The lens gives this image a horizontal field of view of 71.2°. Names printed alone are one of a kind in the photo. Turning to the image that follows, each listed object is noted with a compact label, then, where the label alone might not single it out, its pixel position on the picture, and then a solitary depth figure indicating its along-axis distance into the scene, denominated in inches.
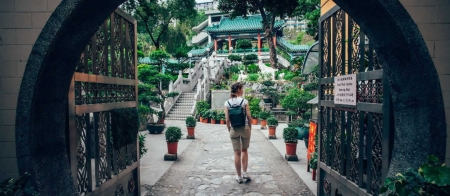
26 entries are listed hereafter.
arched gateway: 94.5
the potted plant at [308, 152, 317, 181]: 204.6
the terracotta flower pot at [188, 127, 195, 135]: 429.3
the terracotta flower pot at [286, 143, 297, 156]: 279.5
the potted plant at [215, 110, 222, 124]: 633.7
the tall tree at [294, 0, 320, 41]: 675.1
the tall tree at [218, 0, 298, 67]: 897.5
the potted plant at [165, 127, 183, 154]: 286.5
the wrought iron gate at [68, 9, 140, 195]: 124.8
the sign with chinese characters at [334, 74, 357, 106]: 128.0
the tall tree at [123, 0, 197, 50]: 1098.1
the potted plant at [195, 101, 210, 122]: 685.3
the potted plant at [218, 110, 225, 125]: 631.2
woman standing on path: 197.0
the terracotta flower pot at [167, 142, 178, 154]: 291.4
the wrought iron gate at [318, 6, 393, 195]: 113.7
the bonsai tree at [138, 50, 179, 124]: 466.9
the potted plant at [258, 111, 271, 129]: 542.3
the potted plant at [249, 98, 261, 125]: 625.6
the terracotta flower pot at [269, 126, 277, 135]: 423.8
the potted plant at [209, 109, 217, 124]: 637.7
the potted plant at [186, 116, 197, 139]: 422.9
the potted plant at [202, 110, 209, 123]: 650.7
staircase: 700.7
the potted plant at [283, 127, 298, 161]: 275.0
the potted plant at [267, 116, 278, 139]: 423.5
